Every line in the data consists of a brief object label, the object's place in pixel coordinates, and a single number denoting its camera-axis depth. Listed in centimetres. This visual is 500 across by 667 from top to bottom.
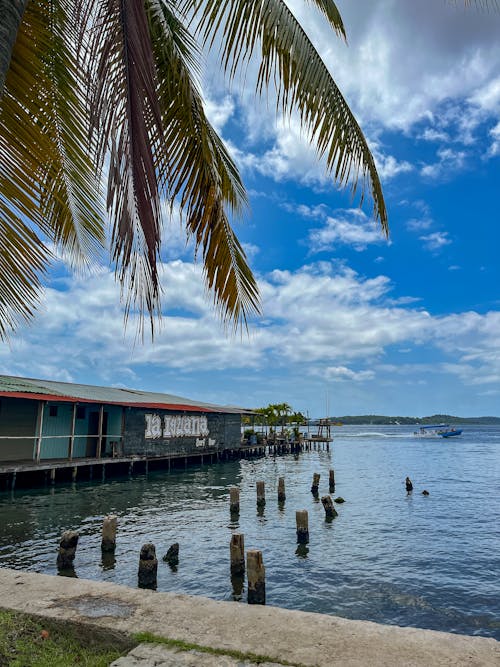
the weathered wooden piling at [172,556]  1391
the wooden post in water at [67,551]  1287
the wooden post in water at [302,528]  1667
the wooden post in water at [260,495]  2342
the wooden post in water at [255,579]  1077
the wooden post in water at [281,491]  2534
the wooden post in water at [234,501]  2120
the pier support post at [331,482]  2984
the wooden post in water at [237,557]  1298
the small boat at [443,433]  13423
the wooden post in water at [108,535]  1447
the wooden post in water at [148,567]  1189
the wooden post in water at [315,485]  2801
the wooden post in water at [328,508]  2106
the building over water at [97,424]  2600
